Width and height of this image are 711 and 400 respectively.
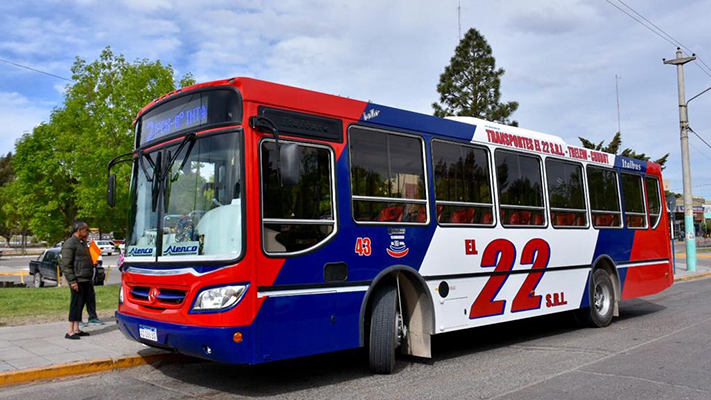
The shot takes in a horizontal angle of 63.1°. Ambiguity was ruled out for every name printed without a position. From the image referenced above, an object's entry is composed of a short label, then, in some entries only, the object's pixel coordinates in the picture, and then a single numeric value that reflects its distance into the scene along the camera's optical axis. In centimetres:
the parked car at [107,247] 5249
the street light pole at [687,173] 2364
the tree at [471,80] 3547
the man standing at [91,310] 970
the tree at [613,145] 4198
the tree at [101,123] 2027
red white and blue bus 564
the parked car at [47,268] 2078
